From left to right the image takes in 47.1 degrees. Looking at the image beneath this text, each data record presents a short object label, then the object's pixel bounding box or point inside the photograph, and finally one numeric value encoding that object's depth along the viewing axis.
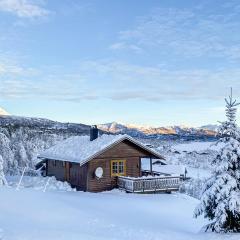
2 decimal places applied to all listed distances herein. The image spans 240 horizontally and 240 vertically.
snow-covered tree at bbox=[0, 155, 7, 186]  22.26
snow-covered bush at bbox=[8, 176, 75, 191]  23.01
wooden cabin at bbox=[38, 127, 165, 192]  22.59
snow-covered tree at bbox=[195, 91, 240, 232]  11.59
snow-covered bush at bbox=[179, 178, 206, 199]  33.90
